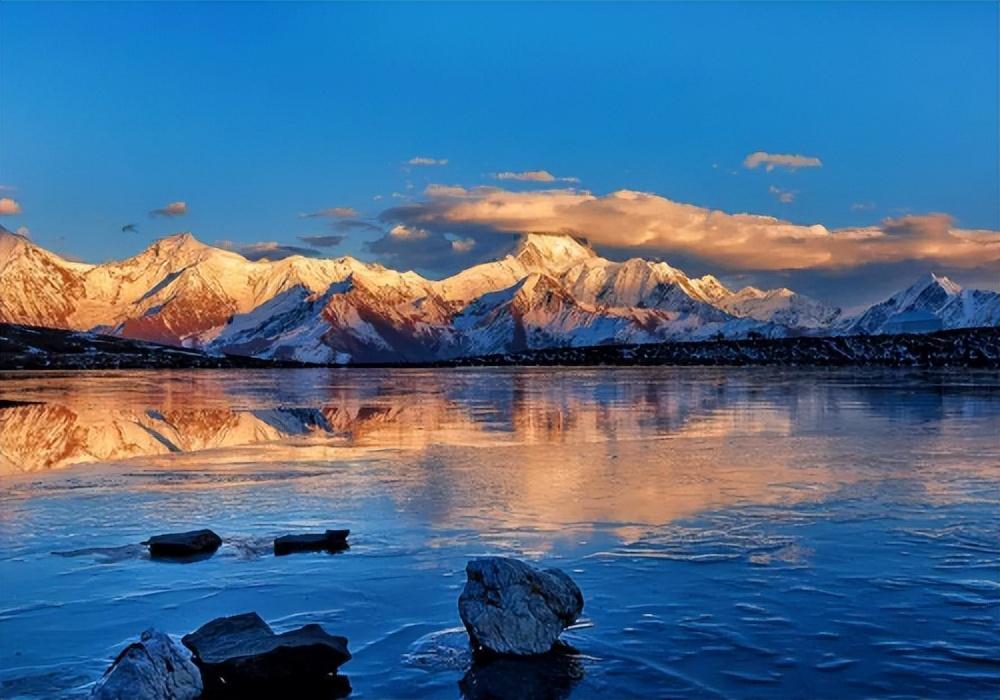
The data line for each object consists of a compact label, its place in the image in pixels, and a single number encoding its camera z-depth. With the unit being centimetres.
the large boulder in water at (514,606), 1667
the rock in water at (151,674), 1373
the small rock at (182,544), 2316
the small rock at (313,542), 2356
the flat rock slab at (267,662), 1498
